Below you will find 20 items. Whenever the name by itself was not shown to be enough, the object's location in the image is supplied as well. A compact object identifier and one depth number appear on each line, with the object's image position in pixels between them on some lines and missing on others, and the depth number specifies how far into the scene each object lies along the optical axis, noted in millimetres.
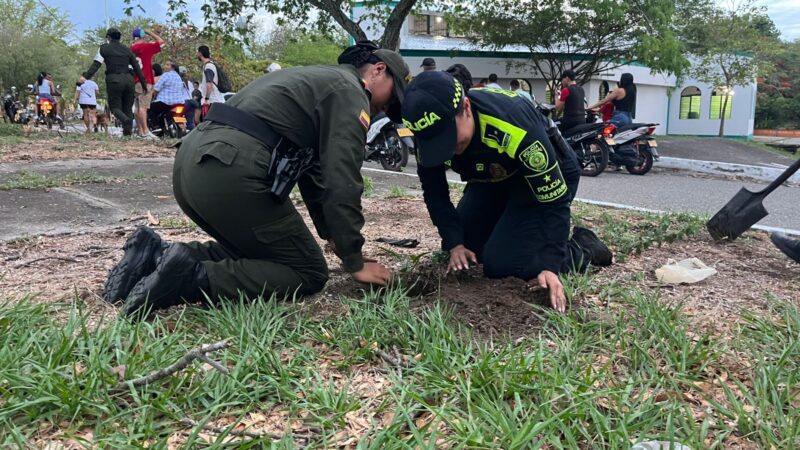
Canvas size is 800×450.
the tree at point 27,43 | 35281
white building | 22828
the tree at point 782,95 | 37406
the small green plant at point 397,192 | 6266
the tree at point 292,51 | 39875
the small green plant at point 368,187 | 6426
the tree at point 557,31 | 16688
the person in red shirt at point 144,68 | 12117
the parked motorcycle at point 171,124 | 12250
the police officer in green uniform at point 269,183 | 2588
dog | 20445
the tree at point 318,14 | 10914
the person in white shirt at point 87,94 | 16127
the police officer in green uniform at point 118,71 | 10664
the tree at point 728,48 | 21016
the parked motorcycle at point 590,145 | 9164
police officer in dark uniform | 2494
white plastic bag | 3133
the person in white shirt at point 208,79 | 10680
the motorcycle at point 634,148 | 9625
